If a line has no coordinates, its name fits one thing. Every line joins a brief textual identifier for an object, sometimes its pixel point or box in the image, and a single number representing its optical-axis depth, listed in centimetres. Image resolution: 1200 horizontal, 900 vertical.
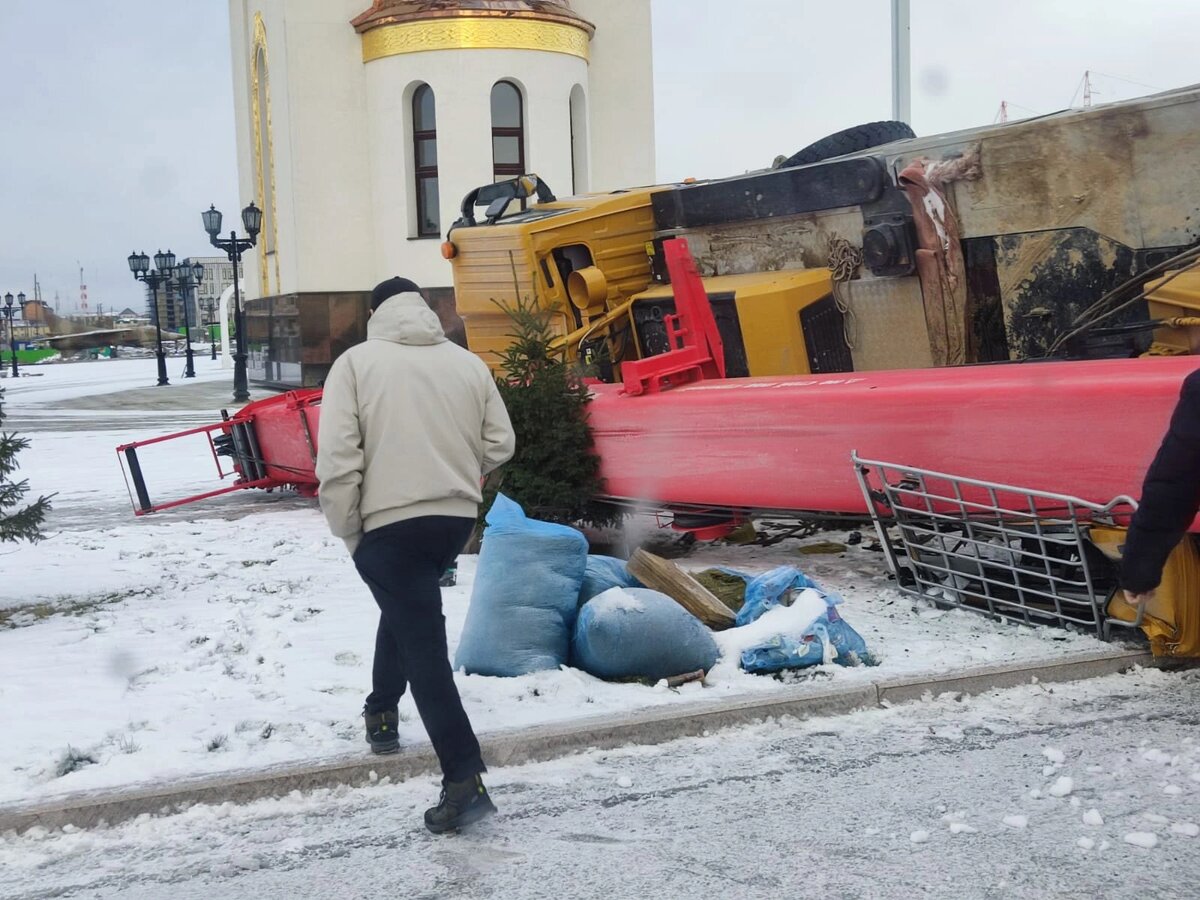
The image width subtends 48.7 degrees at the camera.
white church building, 2331
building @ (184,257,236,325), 11662
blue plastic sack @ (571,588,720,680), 530
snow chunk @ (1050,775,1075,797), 423
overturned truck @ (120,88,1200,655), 600
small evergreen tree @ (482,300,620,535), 798
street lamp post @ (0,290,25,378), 5794
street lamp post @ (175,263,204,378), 4072
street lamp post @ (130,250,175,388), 3672
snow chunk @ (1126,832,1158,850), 379
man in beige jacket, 407
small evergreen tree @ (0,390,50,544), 711
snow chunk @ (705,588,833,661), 550
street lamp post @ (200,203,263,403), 2617
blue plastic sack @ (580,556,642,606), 579
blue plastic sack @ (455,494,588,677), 541
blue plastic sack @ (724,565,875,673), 542
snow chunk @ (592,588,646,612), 532
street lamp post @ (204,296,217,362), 11119
